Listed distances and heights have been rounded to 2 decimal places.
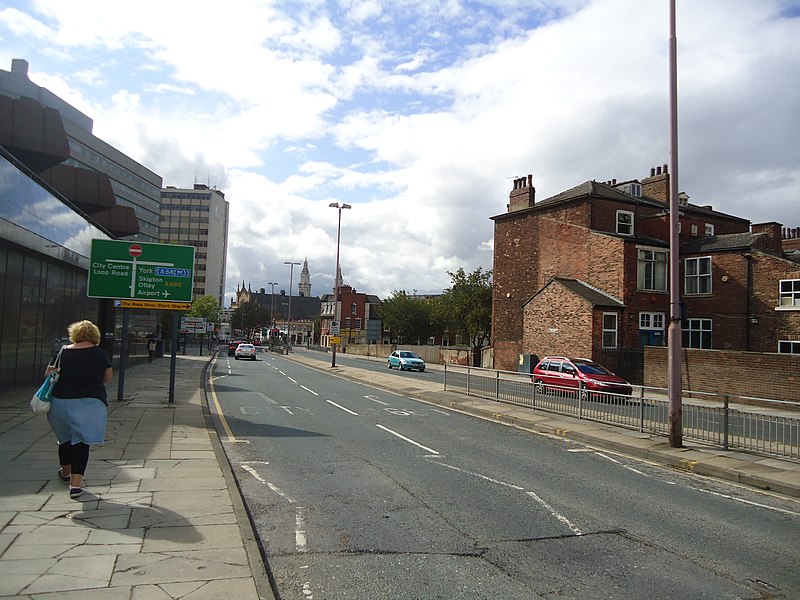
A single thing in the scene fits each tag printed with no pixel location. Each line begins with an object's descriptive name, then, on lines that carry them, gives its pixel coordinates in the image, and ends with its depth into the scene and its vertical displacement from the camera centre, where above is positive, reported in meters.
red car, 22.00 -1.24
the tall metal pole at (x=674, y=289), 11.60 +1.13
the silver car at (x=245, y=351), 51.66 -1.71
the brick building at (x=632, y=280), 31.45 +3.71
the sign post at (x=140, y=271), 16.09 +1.62
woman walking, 6.50 -0.86
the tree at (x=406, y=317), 85.44 +2.85
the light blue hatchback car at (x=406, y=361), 43.72 -1.85
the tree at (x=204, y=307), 88.81 +3.56
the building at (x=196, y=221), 136.25 +25.42
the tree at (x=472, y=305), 54.53 +3.13
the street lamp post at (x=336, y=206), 39.62 +8.79
